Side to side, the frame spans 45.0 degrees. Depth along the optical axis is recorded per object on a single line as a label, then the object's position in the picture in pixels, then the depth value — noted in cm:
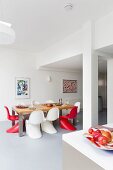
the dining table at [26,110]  345
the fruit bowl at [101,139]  95
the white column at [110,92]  359
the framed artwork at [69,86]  670
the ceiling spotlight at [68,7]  231
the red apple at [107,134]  101
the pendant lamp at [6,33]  156
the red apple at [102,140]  96
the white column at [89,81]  284
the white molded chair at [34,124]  322
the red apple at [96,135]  102
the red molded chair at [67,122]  405
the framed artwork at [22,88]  548
